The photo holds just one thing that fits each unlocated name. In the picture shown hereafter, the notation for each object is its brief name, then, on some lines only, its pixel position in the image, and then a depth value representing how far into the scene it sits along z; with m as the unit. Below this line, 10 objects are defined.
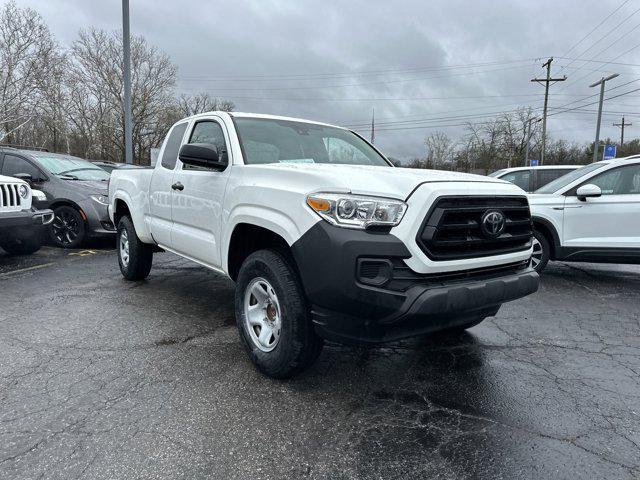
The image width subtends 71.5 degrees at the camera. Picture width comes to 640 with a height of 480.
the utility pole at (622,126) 62.58
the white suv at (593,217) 5.93
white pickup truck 2.49
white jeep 6.19
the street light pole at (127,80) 14.34
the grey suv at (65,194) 7.90
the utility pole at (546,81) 39.88
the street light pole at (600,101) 30.11
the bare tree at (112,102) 39.32
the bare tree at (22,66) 30.05
